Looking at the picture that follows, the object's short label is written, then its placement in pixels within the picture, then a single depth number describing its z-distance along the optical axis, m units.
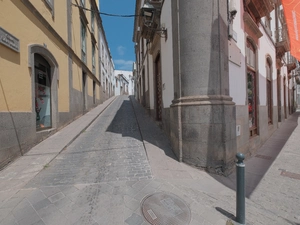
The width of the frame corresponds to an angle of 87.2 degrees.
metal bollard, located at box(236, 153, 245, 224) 2.05
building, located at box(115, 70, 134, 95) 41.12
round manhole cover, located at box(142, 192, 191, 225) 2.11
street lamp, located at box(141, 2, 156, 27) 5.82
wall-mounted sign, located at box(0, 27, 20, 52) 3.80
